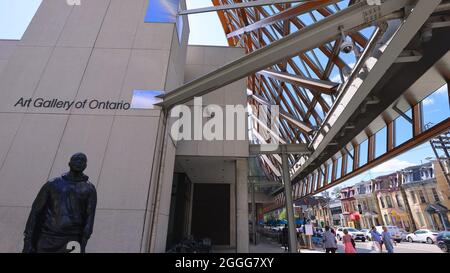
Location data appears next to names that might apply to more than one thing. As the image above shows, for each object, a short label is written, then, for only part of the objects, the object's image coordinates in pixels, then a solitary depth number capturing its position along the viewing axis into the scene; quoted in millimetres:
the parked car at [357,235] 24677
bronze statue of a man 2928
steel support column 10293
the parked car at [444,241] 13343
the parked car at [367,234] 24797
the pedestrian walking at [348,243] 9508
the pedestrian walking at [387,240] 10184
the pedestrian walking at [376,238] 11494
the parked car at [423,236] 21222
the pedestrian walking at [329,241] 10211
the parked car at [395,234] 23612
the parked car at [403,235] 25203
